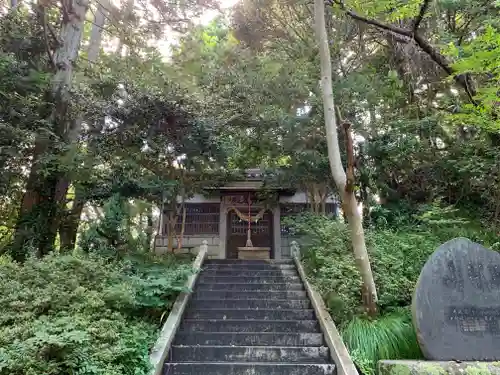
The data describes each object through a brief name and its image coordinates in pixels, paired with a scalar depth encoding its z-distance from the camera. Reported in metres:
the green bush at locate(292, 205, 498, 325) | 6.39
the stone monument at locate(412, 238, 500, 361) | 4.95
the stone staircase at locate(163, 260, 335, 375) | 5.40
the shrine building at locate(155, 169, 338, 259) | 14.51
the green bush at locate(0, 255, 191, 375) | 4.27
